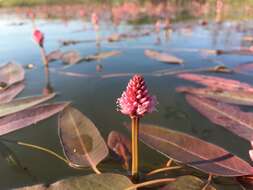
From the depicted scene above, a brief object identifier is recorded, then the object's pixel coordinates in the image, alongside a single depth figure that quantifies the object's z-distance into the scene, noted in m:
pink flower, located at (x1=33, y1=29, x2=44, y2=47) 0.29
